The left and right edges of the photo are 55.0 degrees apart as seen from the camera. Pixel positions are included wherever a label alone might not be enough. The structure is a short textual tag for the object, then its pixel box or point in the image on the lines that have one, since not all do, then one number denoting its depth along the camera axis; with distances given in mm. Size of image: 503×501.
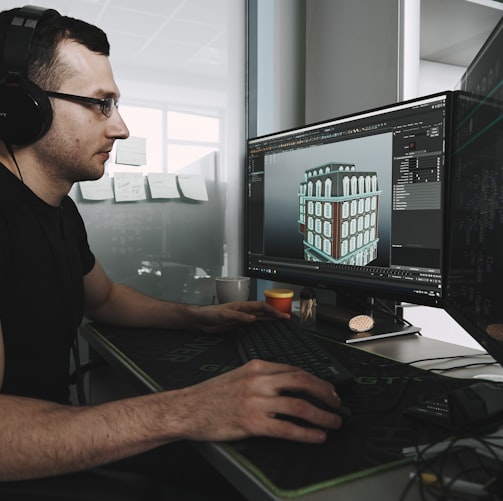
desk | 461
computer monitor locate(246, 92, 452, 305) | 966
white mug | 1360
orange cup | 1239
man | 564
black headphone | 840
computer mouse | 586
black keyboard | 711
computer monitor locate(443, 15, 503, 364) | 583
